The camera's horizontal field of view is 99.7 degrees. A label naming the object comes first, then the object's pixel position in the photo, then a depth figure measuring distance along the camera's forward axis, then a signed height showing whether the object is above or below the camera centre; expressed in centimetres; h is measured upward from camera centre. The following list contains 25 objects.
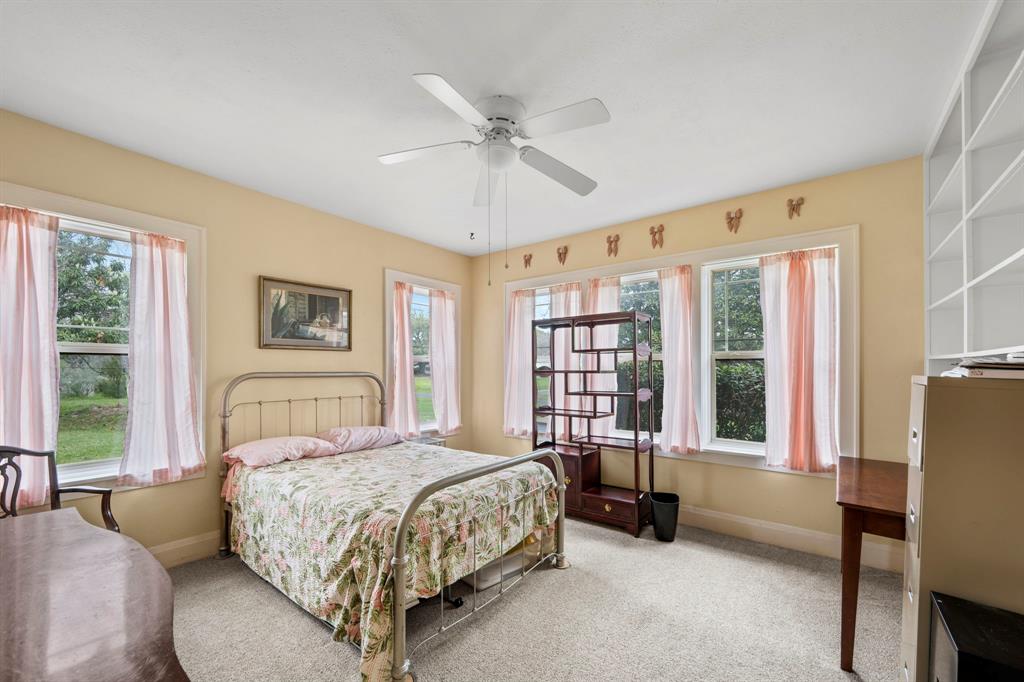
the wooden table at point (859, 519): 181 -79
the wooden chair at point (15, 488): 219 -76
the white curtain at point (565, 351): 437 -15
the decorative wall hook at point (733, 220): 354 +96
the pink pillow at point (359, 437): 345 -82
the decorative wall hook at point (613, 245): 426 +91
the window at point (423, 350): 471 -13
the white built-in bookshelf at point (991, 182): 166 +65
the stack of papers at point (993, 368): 134 -11
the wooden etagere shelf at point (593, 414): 363 -72
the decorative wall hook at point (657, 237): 397 +92
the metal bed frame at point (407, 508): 183 -84
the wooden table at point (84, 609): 80 -62
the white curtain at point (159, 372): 277 -21
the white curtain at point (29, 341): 232 +0
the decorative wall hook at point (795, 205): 329 +100
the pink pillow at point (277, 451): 292 -79
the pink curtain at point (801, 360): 315 -19
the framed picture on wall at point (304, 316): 346 +19
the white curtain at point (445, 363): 483 -29
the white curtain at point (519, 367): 478 -34
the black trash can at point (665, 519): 339 -144
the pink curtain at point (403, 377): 435 -40
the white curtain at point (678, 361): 371 -22
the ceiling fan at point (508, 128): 183 +98
